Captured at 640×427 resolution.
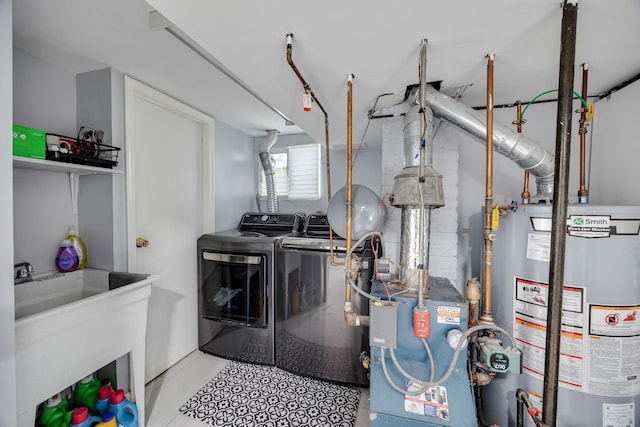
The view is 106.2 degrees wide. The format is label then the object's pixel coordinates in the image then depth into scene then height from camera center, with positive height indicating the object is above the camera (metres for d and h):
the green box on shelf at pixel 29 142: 1.09 +0.29
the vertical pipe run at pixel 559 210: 0.75 -0.01
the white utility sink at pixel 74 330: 0.96 -0.58
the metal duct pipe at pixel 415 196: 1.01 +0.04
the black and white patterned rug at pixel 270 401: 1.48 -1.32
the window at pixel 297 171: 2.76 +0.40
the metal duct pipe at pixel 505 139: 1.07 +0.30
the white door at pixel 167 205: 1.69 +0.00
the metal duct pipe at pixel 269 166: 2.67 +0.44
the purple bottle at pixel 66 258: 1.44 -0.32
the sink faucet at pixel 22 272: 1.21 -0.35
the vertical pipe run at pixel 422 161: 0.95 +0.19
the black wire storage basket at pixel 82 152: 1.23 +0.29
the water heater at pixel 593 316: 0.89 -0.42
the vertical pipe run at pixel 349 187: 1.15 +0.09
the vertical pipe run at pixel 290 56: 0.92 +0.59
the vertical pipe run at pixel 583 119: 1.08 +0.40
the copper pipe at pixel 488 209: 0.99 -0.01
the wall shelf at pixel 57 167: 1.13 +0.20
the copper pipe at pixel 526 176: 1.21 +0.16
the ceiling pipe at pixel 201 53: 1.20 +0.87
